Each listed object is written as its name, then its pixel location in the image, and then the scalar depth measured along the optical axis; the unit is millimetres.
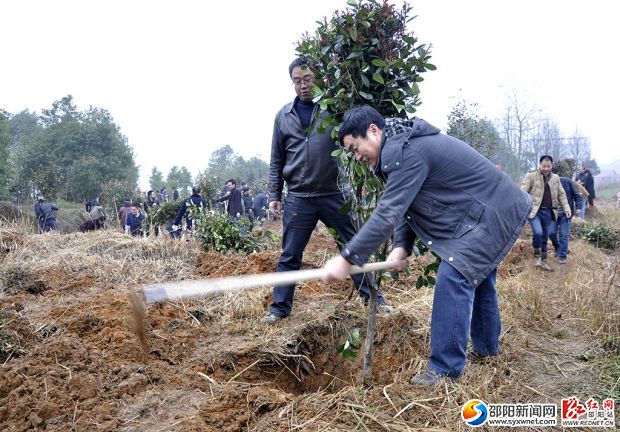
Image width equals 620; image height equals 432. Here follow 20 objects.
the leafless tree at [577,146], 40938
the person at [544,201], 7496
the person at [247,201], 17788
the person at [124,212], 11559
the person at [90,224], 11625
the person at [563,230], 7840
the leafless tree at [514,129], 24000
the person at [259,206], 18000
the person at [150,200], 11882
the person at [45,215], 11356
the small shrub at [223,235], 7152
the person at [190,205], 9551
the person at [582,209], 14651
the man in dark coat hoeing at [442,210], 2613
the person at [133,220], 11195
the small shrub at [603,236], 10316
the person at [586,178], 15164
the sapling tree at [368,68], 3076
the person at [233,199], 12758
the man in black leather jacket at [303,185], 3938
